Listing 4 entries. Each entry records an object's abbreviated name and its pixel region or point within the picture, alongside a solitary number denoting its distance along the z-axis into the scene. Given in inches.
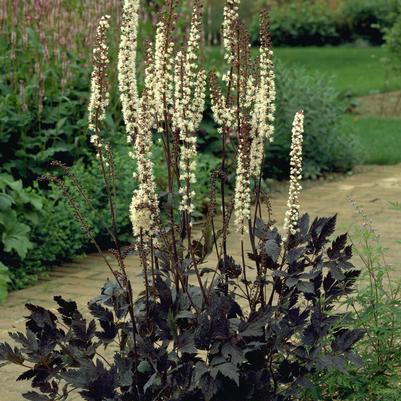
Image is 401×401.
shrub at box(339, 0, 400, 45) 1131.9
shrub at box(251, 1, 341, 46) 1130.0
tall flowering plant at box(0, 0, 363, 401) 133.9
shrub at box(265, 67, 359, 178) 385.1
